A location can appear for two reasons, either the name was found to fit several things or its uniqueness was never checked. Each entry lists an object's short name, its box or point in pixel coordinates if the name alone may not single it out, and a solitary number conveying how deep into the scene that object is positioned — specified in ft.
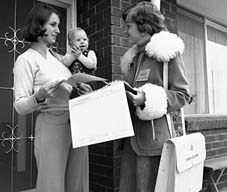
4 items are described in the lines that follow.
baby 5.06
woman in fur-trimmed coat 3.82
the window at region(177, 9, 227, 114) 11.35
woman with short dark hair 3.94
